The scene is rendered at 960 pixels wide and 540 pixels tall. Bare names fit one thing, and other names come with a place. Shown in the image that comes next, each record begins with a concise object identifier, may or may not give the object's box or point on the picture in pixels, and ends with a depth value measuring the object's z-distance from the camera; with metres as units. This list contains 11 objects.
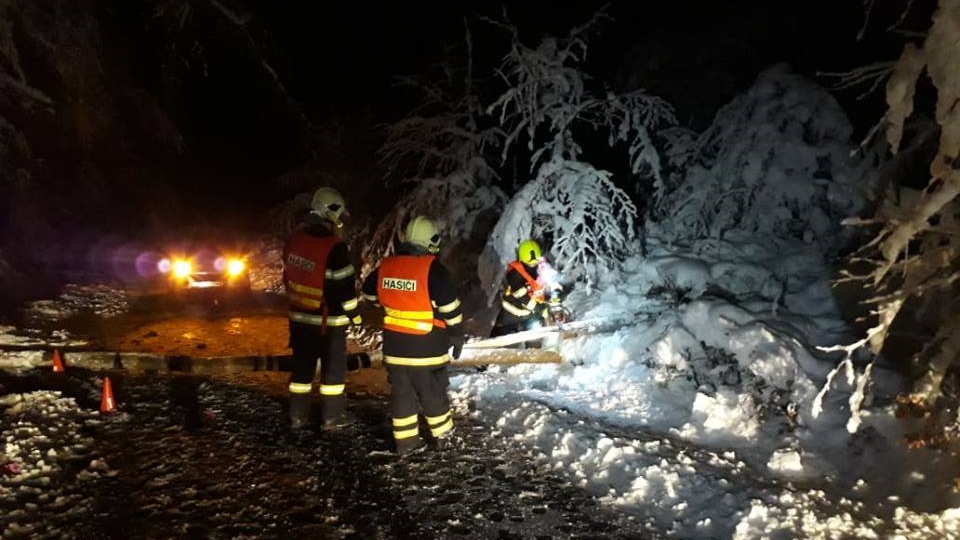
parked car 14.30
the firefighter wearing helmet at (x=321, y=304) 6.11
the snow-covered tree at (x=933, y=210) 3.73
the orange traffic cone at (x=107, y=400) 6.25
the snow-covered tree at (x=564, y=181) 10.13
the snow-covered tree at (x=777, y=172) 8.86
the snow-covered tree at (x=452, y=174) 11.77
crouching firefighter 8.47
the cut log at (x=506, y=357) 7.96
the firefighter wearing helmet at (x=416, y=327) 5.39
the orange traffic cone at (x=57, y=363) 7.38
